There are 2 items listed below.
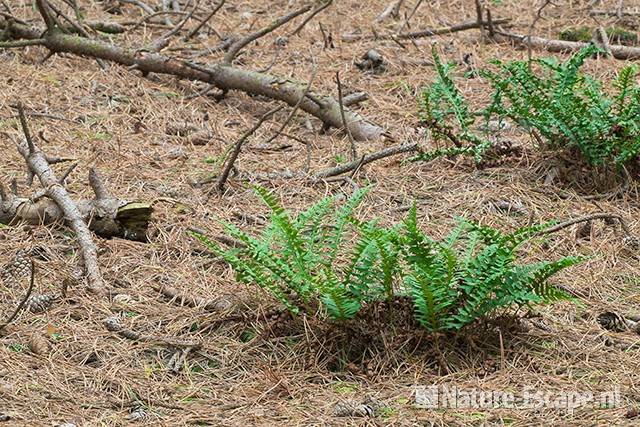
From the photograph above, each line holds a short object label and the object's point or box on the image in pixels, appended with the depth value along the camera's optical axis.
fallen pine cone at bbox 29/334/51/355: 7.30
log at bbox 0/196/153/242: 9.18
